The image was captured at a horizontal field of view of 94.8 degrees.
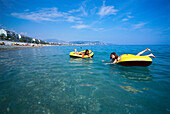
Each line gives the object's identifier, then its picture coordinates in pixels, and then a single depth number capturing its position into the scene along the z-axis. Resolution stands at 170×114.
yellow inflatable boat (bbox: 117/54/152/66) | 5.67
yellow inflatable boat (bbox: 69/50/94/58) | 10.25
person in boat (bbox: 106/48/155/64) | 7.18
